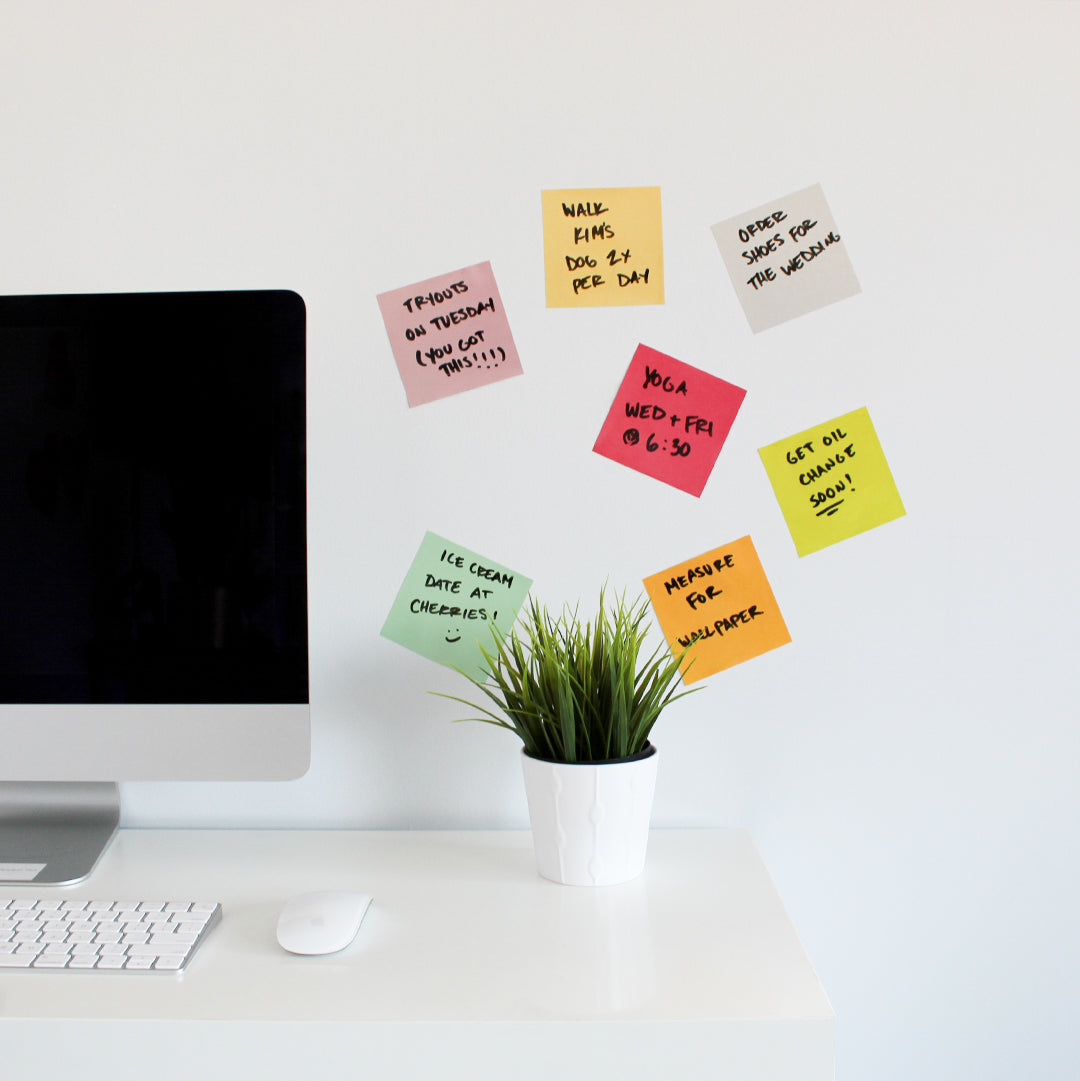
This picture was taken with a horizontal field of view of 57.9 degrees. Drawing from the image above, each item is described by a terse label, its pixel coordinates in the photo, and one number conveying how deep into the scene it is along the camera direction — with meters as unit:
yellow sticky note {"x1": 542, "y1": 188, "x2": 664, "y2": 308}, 0.95
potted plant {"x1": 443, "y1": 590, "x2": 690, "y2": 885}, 0.80
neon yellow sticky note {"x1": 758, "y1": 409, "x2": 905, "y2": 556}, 0.96
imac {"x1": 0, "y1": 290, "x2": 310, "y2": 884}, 0.82
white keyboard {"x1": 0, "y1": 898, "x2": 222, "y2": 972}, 0.66
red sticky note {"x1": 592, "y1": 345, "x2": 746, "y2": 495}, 0.96
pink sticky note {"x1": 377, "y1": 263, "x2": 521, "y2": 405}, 0.96
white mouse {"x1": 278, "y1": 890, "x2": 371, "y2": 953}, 0.68
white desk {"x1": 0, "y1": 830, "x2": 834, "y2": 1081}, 0.59
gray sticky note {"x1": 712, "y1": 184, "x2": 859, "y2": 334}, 0.95
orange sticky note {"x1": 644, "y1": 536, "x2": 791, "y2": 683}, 0.97
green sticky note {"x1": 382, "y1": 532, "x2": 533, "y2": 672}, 0.98
